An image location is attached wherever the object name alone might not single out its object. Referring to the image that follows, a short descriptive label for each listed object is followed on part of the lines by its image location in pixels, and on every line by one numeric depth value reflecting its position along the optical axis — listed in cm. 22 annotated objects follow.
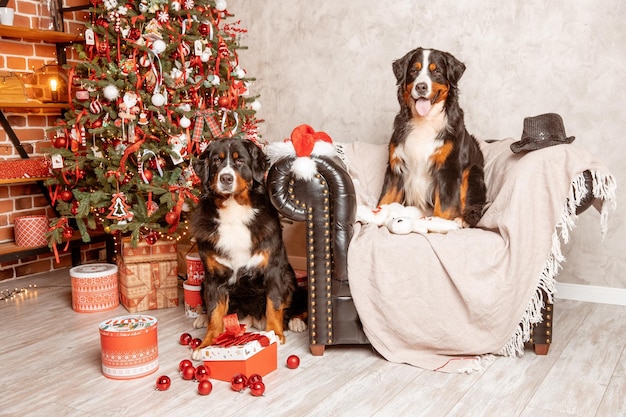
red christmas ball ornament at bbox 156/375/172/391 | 232
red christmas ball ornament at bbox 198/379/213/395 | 229
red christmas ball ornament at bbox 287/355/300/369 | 254
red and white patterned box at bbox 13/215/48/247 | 399
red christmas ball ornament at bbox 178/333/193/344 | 285
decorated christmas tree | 343
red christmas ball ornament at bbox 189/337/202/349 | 274
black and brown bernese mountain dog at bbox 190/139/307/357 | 271
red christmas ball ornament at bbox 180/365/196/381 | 242
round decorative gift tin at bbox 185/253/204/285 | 330
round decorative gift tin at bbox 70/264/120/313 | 337
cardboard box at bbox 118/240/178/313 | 337
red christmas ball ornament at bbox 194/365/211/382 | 237
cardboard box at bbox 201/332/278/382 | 238
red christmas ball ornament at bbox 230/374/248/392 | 230
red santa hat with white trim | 264
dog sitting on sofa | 288
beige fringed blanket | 252
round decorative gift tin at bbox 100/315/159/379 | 240
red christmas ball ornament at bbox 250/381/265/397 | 226
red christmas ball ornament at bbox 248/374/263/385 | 228
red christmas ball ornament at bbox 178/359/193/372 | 245
